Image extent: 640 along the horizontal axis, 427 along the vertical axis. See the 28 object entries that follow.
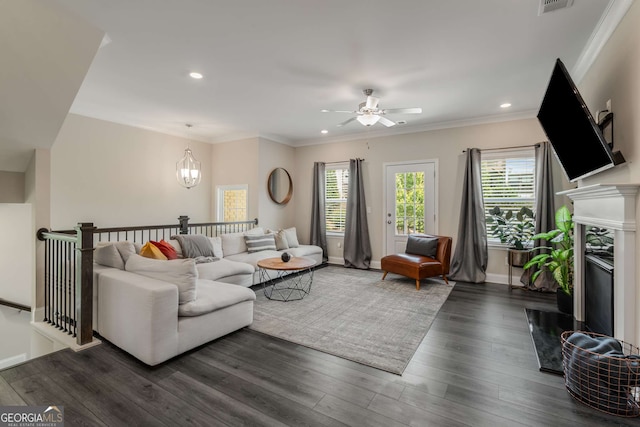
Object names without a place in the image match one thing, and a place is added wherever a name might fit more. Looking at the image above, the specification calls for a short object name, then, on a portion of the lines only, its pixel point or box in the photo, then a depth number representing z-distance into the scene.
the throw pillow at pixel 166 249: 3.71
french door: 5.44
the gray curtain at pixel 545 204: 4.38
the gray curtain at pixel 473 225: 4.88
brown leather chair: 4.52
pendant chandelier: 5.76
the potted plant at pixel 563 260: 3.48
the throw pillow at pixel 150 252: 3.38
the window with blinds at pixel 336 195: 6.44
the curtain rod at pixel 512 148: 4.54
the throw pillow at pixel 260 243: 5.17
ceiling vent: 2.13
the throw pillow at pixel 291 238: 5.92
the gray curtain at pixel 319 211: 6.46
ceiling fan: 3.76
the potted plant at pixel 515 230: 4.45
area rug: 2.61
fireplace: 2.04
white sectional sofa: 2.32
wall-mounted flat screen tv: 2.24
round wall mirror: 6.36
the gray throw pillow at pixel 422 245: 4.88
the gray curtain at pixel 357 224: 6.00
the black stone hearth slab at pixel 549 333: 2.34
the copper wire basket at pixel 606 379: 1.80
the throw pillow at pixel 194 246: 4.27
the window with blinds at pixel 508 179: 4.72
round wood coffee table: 4.02
